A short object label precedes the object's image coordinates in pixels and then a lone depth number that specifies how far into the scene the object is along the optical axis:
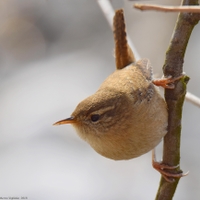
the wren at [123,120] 4.63
